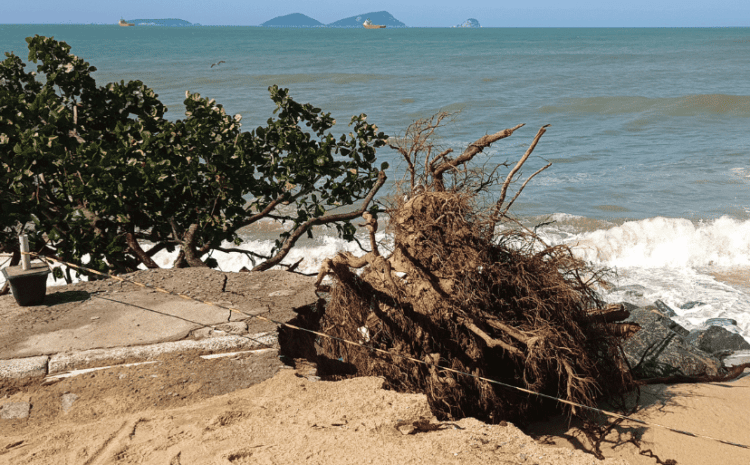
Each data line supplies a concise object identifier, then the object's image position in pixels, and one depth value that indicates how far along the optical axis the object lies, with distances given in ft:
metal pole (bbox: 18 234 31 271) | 15.38
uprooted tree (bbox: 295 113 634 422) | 13.52
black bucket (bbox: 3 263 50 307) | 15.12
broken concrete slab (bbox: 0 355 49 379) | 13.01
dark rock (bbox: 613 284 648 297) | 30.53
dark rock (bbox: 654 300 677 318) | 26.85
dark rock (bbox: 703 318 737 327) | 26.58
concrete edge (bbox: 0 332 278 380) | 13.12
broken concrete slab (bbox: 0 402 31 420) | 12.32
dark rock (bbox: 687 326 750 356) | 22.88
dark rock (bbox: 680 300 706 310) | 28.99
